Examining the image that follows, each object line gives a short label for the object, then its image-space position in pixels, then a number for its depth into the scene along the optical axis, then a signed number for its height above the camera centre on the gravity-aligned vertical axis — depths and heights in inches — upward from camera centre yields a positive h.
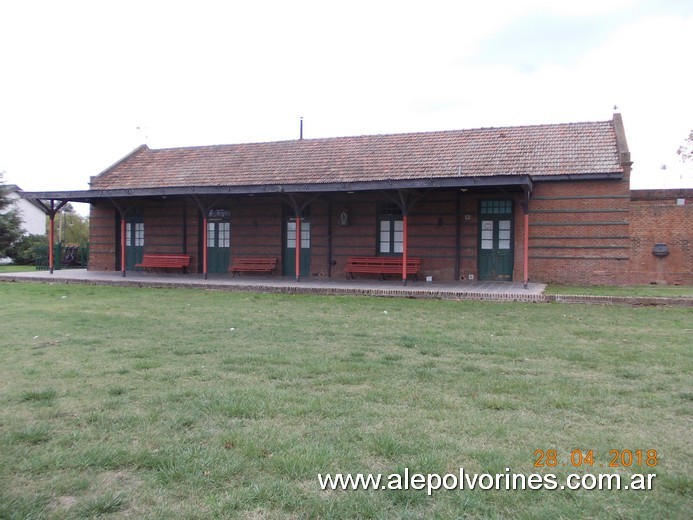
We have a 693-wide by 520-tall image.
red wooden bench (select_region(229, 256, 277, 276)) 695.7 -26.5
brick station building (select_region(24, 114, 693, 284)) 568.4 +45.3
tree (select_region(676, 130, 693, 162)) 1134.4 +207.9
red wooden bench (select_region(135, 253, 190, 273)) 735.7 -25.1
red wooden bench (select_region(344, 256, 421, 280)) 620.4 -22.6
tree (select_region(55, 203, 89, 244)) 1230.9 +29.8
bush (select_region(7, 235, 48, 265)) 1070.2 -18.8
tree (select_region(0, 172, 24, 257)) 818.2 +22.3
